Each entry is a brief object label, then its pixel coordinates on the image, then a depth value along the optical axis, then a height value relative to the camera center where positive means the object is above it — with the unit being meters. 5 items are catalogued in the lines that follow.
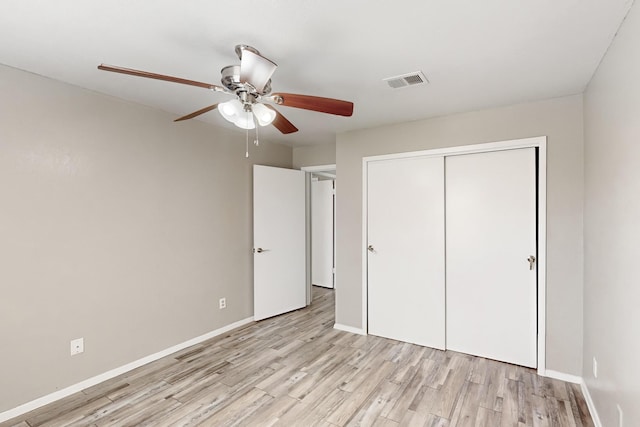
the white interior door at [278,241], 3.99 -0.39
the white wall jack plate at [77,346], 2.43 -1.04
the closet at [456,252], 2.84 -0.40
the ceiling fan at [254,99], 1.64 +0.65
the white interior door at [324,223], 5.88 -0.22
